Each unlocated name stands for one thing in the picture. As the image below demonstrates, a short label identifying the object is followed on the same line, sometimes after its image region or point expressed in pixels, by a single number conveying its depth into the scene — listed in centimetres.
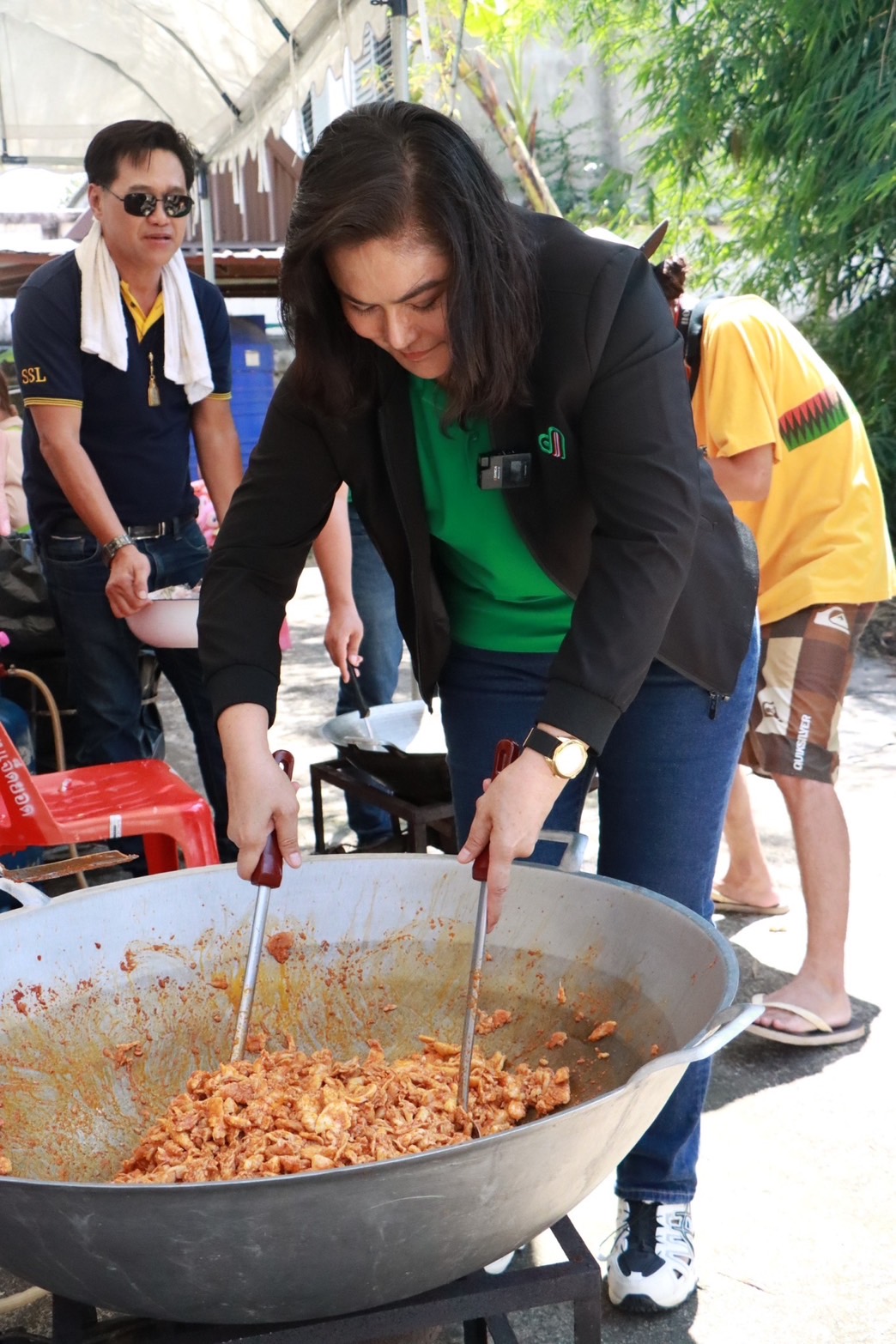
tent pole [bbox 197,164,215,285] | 568
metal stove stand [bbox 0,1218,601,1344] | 118
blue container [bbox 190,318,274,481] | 998
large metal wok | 98
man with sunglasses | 316
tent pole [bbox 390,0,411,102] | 349
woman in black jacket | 130
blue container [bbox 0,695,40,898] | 313
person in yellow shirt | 256
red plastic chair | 250
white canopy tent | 399
